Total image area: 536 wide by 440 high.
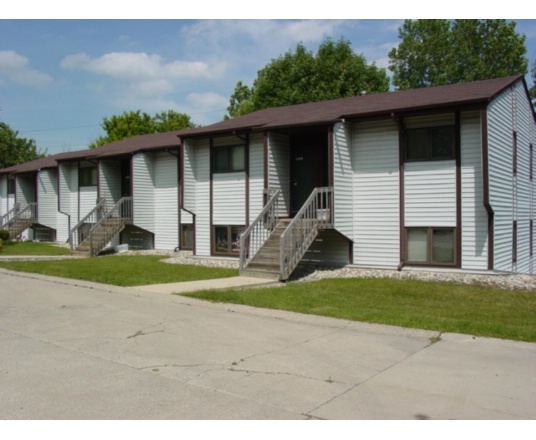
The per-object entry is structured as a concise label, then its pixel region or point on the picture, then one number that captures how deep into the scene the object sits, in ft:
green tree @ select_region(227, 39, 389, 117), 137.39
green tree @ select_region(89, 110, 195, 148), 178.40
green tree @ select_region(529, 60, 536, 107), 142.74
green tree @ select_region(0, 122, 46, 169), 149.79
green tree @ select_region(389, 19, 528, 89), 148.66
